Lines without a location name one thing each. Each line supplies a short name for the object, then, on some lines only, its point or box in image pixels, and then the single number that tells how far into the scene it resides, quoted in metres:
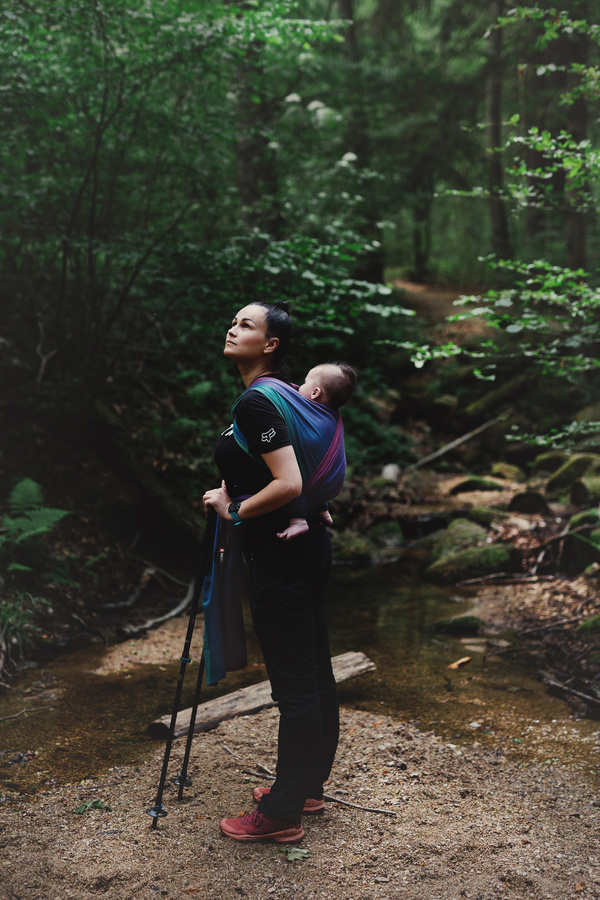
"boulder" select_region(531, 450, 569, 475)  10.19
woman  2.52
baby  2.75
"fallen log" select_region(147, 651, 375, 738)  3.55
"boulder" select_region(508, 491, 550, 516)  8.54
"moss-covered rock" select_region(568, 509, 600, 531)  6.49
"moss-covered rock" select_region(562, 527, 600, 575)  6.17
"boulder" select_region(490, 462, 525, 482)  10.73
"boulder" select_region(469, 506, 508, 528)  8.33
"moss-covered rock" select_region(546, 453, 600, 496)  9.12
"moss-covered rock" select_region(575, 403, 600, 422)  10.27
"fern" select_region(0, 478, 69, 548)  5.13
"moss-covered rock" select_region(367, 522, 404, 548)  8.73
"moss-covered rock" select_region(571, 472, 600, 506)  7.93
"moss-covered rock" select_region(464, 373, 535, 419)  12.71
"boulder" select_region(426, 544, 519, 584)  6.96
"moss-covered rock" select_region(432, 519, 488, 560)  7.77
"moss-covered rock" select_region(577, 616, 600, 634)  4.71
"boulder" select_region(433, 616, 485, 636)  5.47
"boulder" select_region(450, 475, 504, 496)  10.09
